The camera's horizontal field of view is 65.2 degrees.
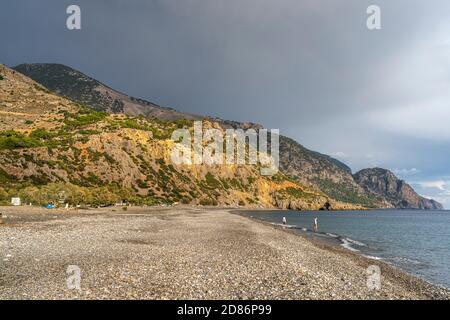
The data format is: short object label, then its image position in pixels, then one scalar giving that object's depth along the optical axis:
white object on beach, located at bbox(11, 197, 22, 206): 63.97
